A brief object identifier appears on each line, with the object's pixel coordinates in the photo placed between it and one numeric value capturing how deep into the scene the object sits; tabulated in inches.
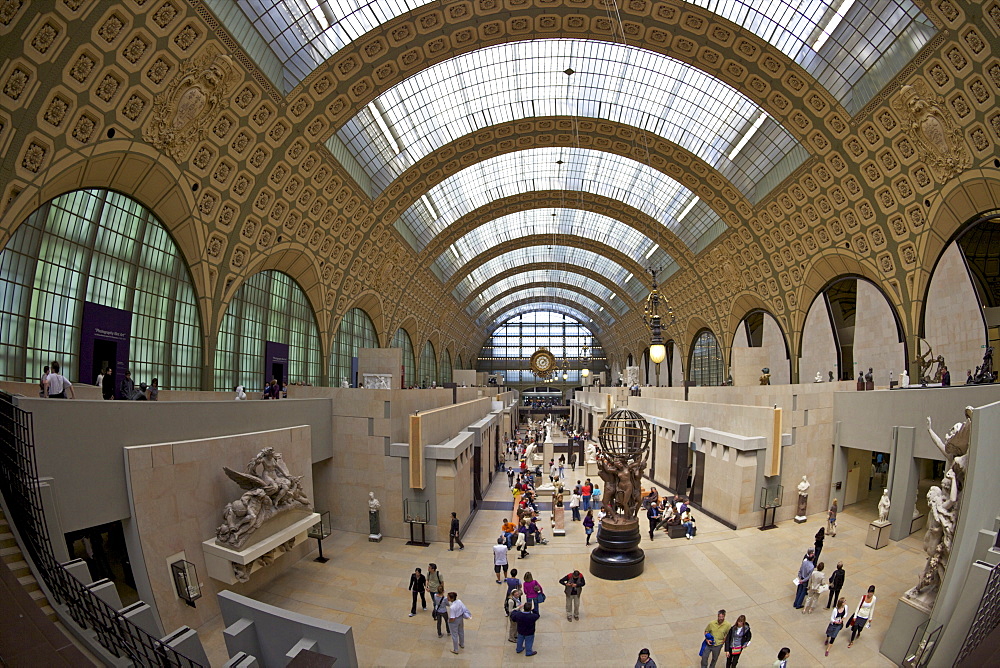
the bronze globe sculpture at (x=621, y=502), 522.6
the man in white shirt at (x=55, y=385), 384.5
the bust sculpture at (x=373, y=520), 620.7
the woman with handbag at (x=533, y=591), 396.2
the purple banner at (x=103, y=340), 574.9
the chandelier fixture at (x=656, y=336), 797.2
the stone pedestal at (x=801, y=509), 686.5
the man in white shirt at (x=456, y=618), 362.0
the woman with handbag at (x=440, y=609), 390.9
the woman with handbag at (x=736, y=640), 335.3
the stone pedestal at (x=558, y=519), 696.1
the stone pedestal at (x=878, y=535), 565.0
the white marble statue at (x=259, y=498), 405.1
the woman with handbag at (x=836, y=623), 357.9
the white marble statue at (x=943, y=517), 328.5
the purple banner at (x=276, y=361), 945.5
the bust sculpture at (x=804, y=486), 678.1
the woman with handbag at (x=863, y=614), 364.2
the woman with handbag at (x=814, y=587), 419.5
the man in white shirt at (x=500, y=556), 492.7
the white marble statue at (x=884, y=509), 585.9
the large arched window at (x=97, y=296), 508.7
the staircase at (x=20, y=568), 226.4
